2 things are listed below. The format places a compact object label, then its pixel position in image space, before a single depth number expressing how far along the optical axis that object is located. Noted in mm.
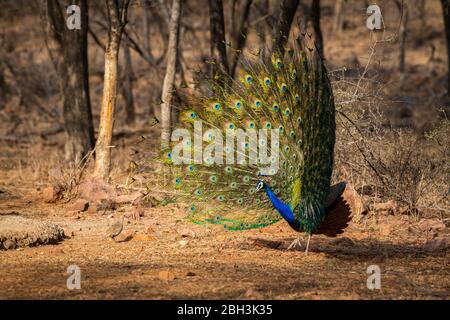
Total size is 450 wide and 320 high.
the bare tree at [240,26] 14898
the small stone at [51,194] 11203
